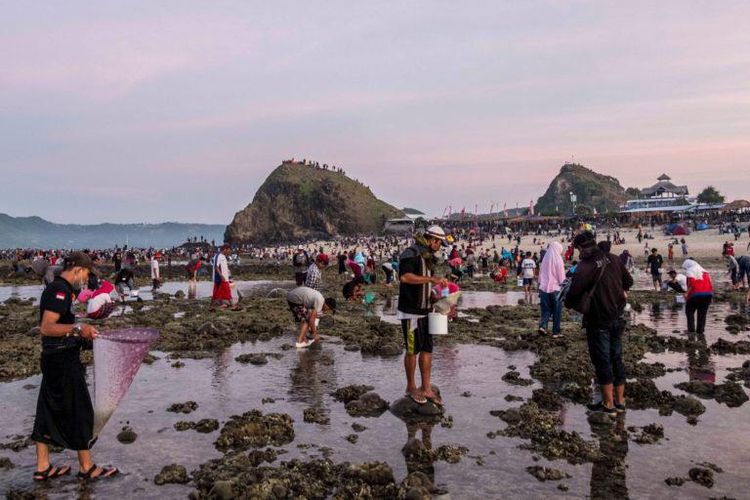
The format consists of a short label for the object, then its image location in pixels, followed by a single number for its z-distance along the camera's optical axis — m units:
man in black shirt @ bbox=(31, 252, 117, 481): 5.31
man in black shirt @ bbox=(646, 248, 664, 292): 23.92
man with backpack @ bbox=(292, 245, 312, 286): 14.46
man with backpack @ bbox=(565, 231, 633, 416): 7.36
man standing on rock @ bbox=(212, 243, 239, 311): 16.86
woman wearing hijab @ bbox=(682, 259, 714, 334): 12.39
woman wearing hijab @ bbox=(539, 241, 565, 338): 12.23
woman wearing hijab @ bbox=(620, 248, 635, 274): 20.14
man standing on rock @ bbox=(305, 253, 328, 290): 12.68
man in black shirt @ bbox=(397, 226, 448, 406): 7.39
